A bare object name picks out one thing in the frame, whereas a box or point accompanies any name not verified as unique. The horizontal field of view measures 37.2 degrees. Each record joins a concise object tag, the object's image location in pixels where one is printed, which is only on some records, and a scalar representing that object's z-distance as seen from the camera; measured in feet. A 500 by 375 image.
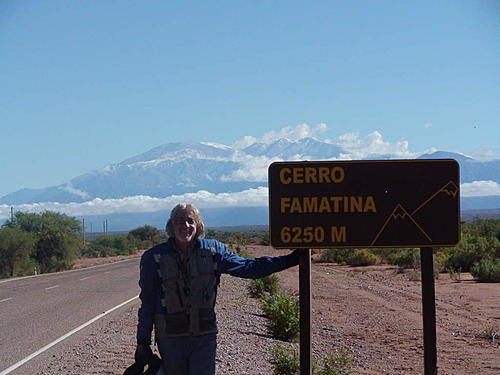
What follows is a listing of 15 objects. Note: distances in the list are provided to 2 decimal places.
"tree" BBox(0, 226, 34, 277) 156.46
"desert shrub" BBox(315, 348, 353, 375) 30.27
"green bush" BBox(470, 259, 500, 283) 100.53
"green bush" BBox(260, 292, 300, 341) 46.22
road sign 23.17
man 18.02
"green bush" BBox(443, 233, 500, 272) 122.72
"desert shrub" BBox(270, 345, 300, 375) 30.45
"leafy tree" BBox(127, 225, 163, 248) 359.25
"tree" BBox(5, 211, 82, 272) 176.86
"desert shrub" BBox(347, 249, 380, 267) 149.69
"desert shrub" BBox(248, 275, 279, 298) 76.42
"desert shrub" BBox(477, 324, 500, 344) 51.74
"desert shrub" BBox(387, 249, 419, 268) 130.21
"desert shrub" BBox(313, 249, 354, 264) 158.40
